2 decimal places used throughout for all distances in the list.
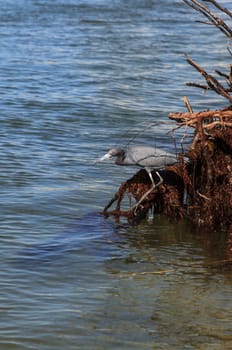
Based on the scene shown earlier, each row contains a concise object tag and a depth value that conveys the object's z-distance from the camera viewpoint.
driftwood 14.59
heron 15.31
